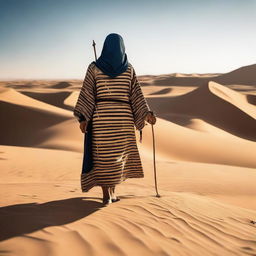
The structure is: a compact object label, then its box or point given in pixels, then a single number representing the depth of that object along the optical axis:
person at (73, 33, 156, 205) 3.95
